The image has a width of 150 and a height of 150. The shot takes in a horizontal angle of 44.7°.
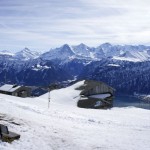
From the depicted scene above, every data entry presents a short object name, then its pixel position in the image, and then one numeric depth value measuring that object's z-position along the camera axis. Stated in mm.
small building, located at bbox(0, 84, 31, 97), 54483
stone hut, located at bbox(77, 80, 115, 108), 43014
